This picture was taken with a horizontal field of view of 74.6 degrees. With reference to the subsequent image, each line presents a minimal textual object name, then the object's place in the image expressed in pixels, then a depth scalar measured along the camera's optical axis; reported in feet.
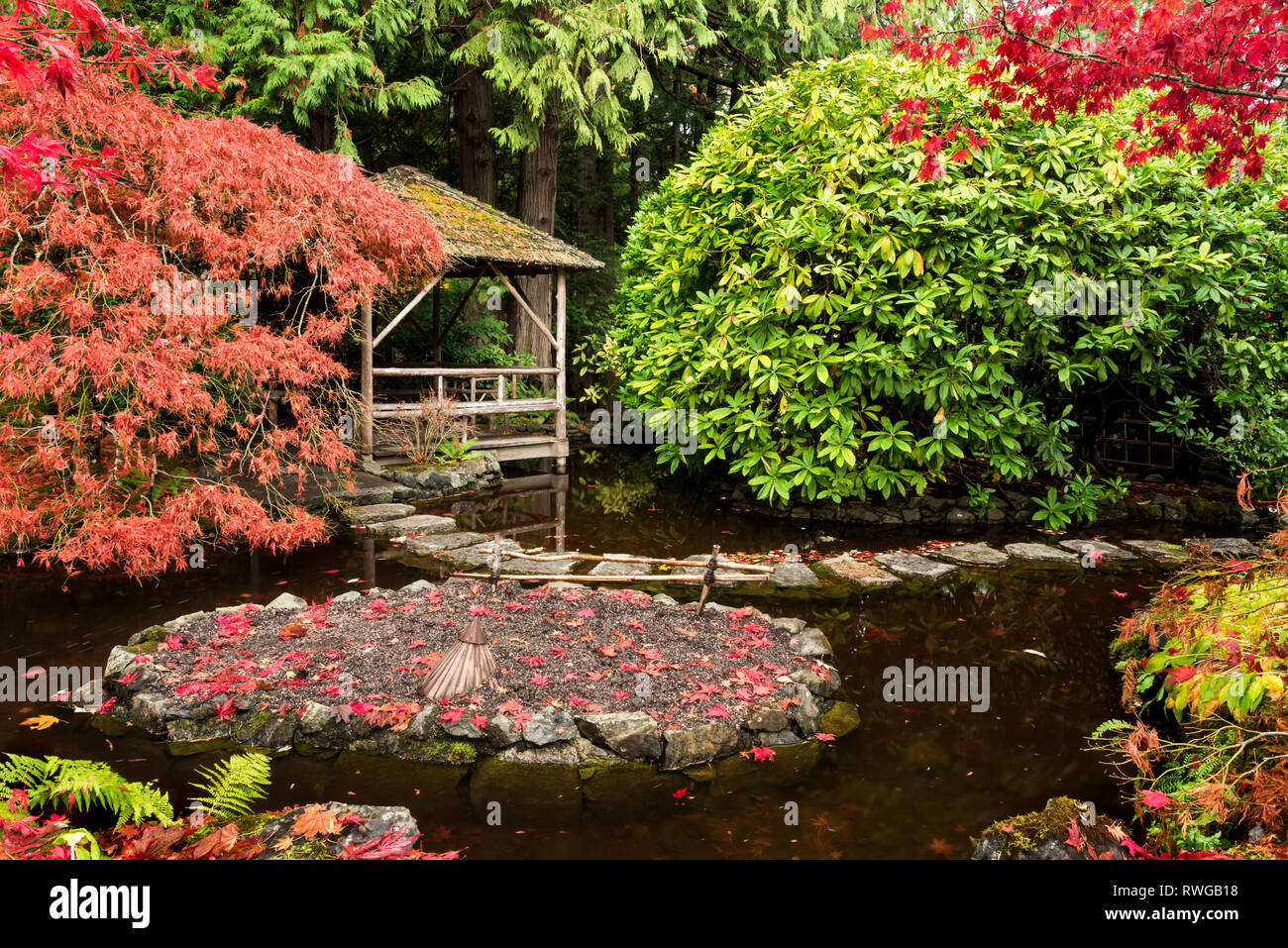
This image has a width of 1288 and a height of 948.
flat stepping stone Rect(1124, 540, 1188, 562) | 25.16
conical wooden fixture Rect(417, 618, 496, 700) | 13.71
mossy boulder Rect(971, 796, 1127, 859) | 10.13
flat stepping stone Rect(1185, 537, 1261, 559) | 23.73
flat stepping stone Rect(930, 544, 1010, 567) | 24.71
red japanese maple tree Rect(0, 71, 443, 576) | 20.03
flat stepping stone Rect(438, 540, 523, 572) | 23.31
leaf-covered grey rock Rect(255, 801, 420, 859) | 9.65
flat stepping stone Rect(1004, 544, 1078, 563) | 25.09
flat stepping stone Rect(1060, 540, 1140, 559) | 25.40
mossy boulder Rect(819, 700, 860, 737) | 14.29
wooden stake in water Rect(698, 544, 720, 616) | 17.74
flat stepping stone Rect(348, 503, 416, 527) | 28.04
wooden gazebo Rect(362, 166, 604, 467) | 36.04
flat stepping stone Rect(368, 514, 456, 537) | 26.86
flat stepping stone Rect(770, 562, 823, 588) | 22.25
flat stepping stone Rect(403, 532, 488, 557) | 24.80
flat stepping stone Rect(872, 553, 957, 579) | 23.43
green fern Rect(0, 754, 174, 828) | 9.87
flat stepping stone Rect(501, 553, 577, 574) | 22.16
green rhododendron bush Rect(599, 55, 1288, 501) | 25.90
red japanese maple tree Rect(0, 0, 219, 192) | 8.52
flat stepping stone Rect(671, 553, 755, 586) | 18.93
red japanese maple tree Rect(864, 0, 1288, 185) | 13.55
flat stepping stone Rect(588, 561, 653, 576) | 22.32
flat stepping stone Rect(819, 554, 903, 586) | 22.59
